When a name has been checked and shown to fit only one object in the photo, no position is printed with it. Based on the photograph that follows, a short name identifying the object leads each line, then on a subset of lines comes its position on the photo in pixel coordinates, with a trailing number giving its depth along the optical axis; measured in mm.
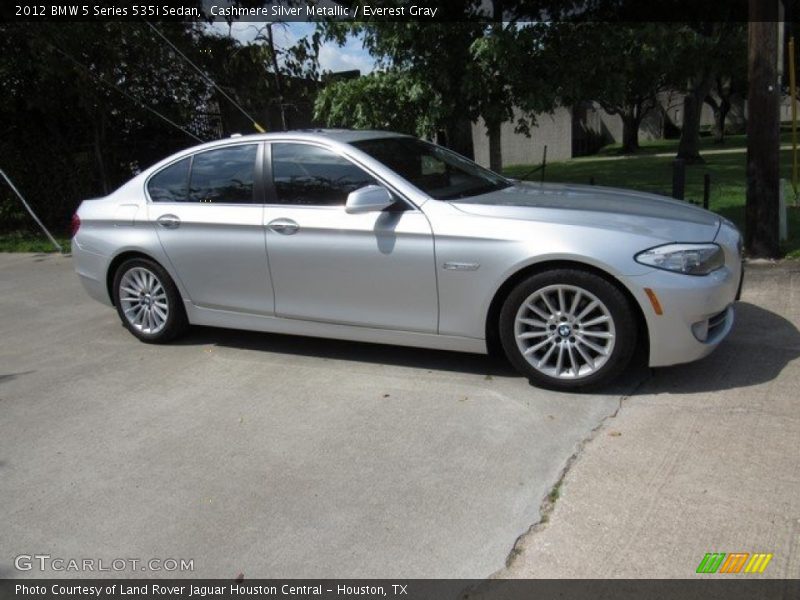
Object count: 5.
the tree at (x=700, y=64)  15531
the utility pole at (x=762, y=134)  6895
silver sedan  4246
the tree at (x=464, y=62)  8469
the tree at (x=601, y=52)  8852
